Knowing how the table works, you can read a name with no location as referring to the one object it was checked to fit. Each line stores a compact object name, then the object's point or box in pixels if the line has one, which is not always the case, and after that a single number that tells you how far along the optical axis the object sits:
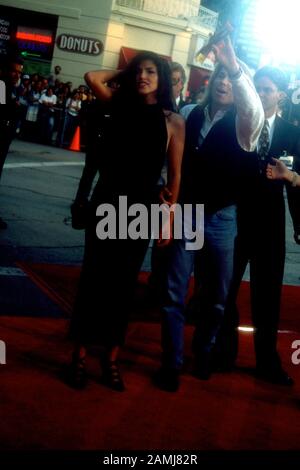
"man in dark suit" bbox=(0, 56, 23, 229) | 7.29
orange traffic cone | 18.15
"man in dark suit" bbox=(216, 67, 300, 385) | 4.08
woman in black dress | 3.66
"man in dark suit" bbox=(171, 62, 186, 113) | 6.35
